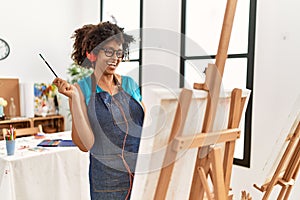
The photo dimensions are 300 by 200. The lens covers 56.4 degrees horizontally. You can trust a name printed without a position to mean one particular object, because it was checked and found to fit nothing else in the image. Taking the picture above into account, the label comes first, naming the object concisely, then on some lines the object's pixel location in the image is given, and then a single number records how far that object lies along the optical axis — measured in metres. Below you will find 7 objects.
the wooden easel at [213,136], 0.80
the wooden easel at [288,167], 1.25
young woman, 1.13
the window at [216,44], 2.41
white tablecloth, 1.78
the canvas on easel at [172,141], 0.74
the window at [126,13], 3.50
